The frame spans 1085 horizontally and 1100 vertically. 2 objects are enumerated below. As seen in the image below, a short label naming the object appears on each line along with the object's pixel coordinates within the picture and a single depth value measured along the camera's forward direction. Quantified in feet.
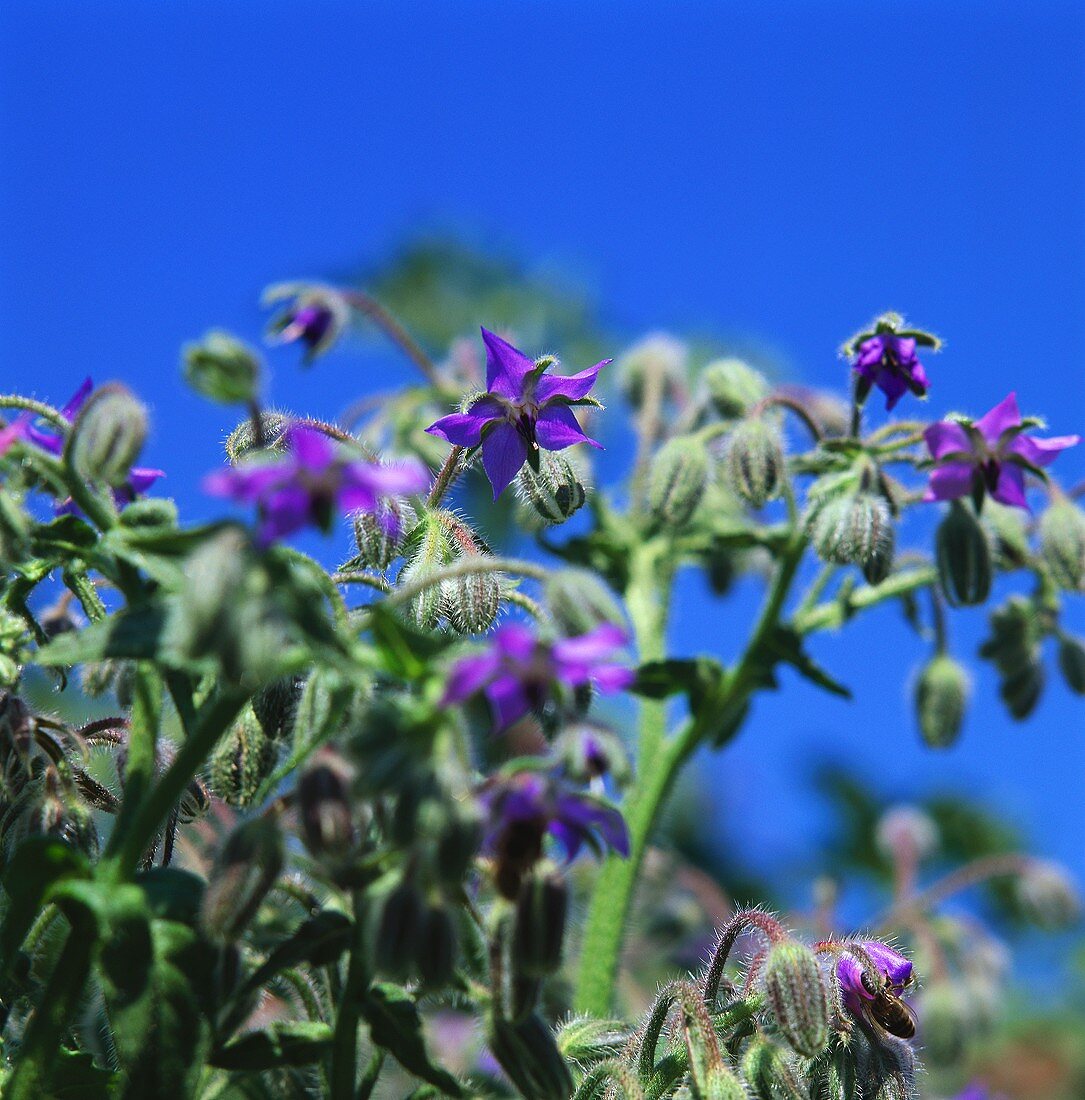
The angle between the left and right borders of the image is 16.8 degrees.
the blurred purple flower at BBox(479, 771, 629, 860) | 1.44
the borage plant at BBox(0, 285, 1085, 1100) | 1.43
